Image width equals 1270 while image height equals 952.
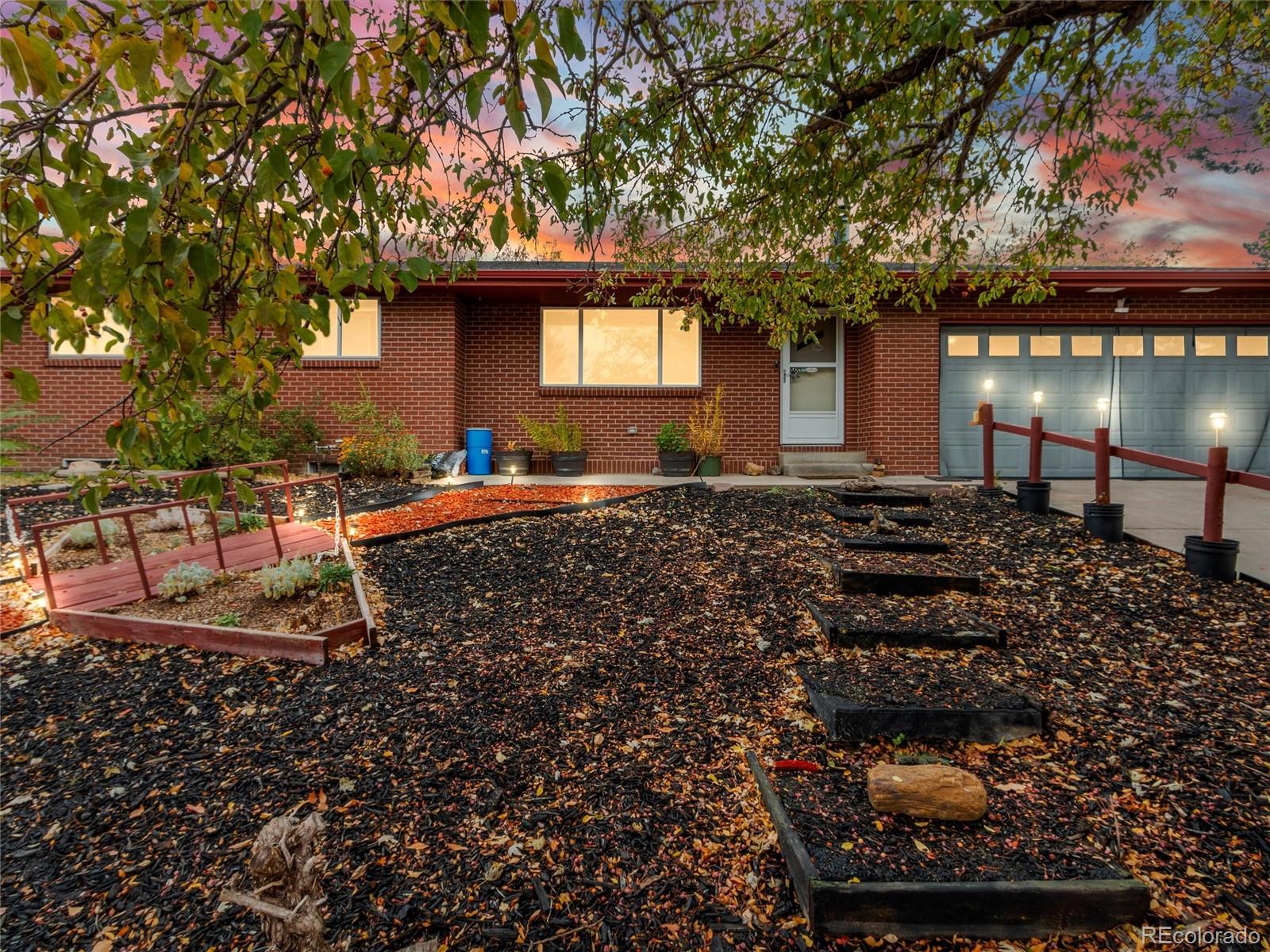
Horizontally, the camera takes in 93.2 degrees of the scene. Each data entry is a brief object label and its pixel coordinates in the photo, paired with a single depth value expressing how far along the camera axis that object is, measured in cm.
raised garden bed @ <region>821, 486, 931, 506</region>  645
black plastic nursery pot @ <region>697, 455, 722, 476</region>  918
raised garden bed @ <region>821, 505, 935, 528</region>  551
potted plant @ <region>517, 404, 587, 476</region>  934
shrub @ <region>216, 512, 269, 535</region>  514
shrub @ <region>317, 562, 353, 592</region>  396
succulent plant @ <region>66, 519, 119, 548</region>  514
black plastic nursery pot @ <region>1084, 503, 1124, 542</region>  491
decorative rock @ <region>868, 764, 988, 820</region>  193
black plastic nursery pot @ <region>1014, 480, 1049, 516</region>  590
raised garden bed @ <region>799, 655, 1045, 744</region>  237
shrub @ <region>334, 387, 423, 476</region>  837
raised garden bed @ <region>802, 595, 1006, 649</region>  310
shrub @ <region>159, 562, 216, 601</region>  377
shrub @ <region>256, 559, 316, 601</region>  383
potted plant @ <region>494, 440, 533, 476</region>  959
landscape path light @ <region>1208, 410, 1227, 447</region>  488
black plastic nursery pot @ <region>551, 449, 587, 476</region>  941
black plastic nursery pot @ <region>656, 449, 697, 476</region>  922
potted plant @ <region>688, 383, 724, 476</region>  919
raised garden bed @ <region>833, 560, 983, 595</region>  385
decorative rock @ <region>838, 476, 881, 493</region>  679
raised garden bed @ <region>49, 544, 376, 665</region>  317
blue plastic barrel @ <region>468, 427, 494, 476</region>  942
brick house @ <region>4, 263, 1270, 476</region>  925
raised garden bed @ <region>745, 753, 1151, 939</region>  161
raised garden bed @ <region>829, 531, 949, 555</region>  465
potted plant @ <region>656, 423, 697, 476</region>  923
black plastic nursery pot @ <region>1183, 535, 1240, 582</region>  398
